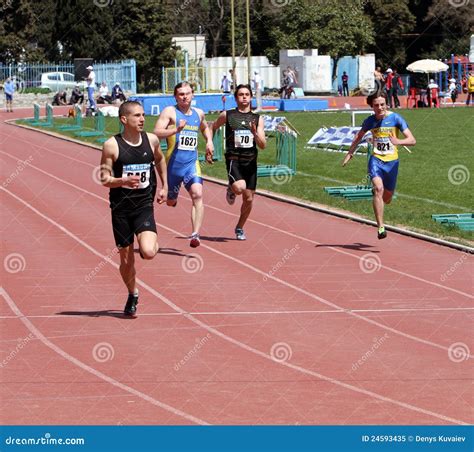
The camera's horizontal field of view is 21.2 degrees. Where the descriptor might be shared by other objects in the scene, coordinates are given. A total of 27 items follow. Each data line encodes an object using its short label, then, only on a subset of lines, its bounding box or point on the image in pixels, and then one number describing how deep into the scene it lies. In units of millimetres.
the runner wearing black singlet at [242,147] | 16016
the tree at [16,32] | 71812
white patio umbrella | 62188
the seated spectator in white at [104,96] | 58125
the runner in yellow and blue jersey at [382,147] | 15984
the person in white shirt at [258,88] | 51625
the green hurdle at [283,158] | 24906
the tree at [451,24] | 76094
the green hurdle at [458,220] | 16938
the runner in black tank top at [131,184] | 11211
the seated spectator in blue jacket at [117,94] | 56562
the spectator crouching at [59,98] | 61406
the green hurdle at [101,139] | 34250
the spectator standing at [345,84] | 66188
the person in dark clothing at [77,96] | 54844
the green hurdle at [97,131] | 36656
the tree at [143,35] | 74438
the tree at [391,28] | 79438
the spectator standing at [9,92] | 54000
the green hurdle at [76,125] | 39469
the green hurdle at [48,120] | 41991
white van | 67188
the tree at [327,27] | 73688
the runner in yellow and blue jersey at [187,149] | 15195
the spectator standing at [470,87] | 52844
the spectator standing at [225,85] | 59594
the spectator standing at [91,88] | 47612
